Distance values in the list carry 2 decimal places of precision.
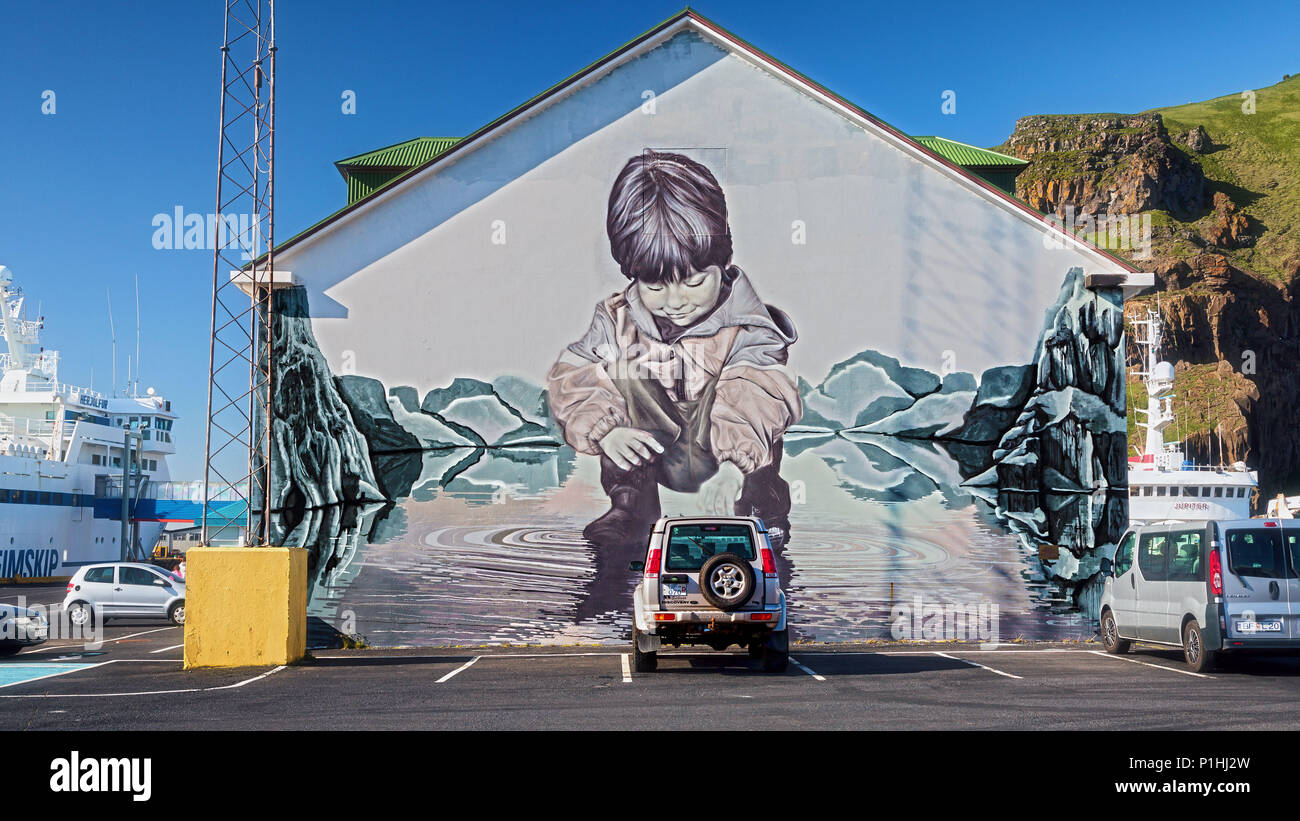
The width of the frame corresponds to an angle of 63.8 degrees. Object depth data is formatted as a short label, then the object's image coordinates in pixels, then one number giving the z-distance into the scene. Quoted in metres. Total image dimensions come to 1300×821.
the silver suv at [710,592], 12.41
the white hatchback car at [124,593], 24.25
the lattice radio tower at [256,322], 15.33
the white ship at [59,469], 50.00
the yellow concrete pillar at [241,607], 14.18
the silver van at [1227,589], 12.99
